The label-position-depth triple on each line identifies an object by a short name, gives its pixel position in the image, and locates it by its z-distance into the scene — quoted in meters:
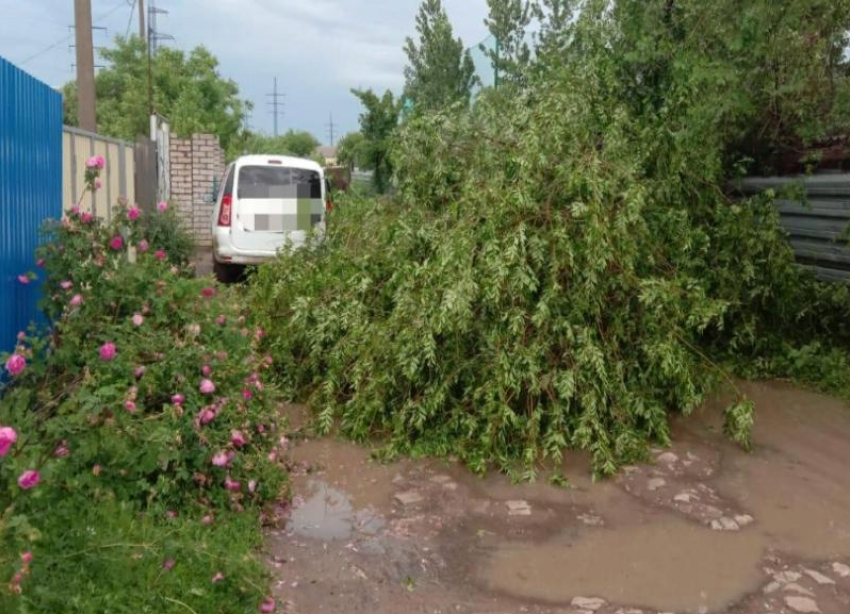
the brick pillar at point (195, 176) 18.08
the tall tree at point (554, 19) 11.61
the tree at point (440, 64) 14.04
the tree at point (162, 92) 33.50
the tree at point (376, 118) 14.21
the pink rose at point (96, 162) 5.22
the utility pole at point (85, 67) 10.98
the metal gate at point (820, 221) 7.42
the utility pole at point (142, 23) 30.63
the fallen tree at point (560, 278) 5.41
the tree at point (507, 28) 12.34
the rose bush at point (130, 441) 3.13
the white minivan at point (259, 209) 11.52
